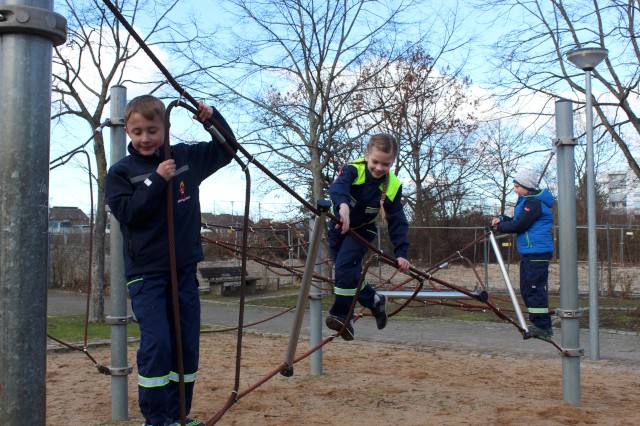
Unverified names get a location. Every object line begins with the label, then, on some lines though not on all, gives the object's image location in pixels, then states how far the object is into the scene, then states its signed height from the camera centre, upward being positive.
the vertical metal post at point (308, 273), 2.87 -0.13
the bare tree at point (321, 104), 10.25 +2.38
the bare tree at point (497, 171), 19.38 +2.38
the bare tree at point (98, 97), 8.68 +2.07
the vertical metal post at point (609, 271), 12.37 -0.53
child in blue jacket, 5.59 +0.03
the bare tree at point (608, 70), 8.41 +2.54
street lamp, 6.62 +0.81
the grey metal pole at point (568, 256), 4.41 -0.08
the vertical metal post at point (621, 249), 15.39 -0.10
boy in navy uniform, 2.48 -0.03
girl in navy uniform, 3.66 +0.20
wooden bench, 14.05 -0.82
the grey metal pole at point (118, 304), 4.00 -0.39
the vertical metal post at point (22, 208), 1.55 +0.09
